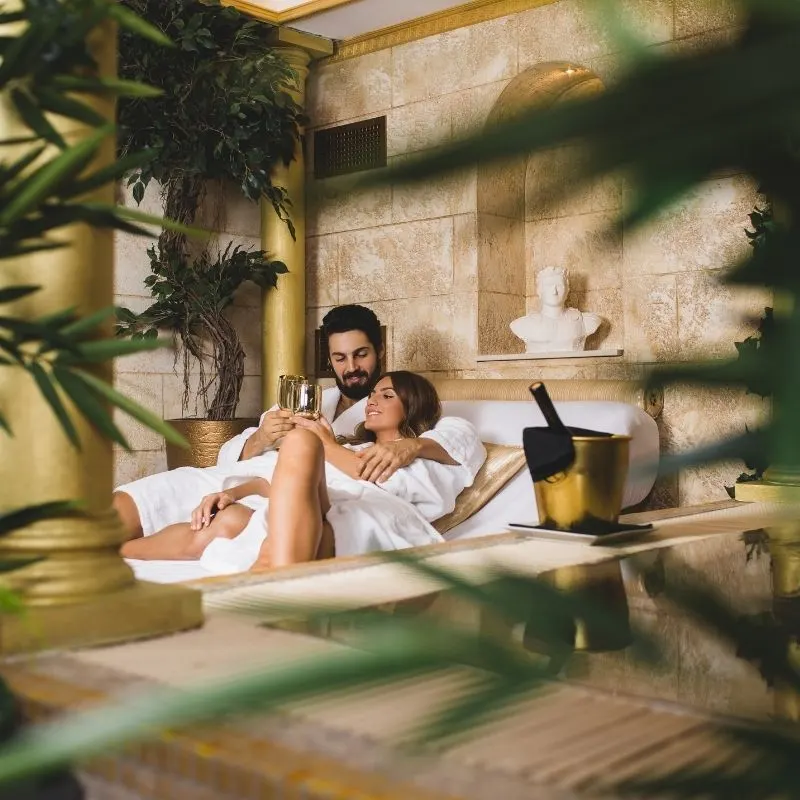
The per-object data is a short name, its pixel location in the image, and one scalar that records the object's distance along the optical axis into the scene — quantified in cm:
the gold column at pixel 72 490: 97
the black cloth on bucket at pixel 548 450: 168
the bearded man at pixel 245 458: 351
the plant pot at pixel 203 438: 497
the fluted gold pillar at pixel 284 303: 586
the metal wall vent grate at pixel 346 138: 553
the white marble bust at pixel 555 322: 504
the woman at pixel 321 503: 267
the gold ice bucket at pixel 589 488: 166
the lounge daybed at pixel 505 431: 367
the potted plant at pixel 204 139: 523
